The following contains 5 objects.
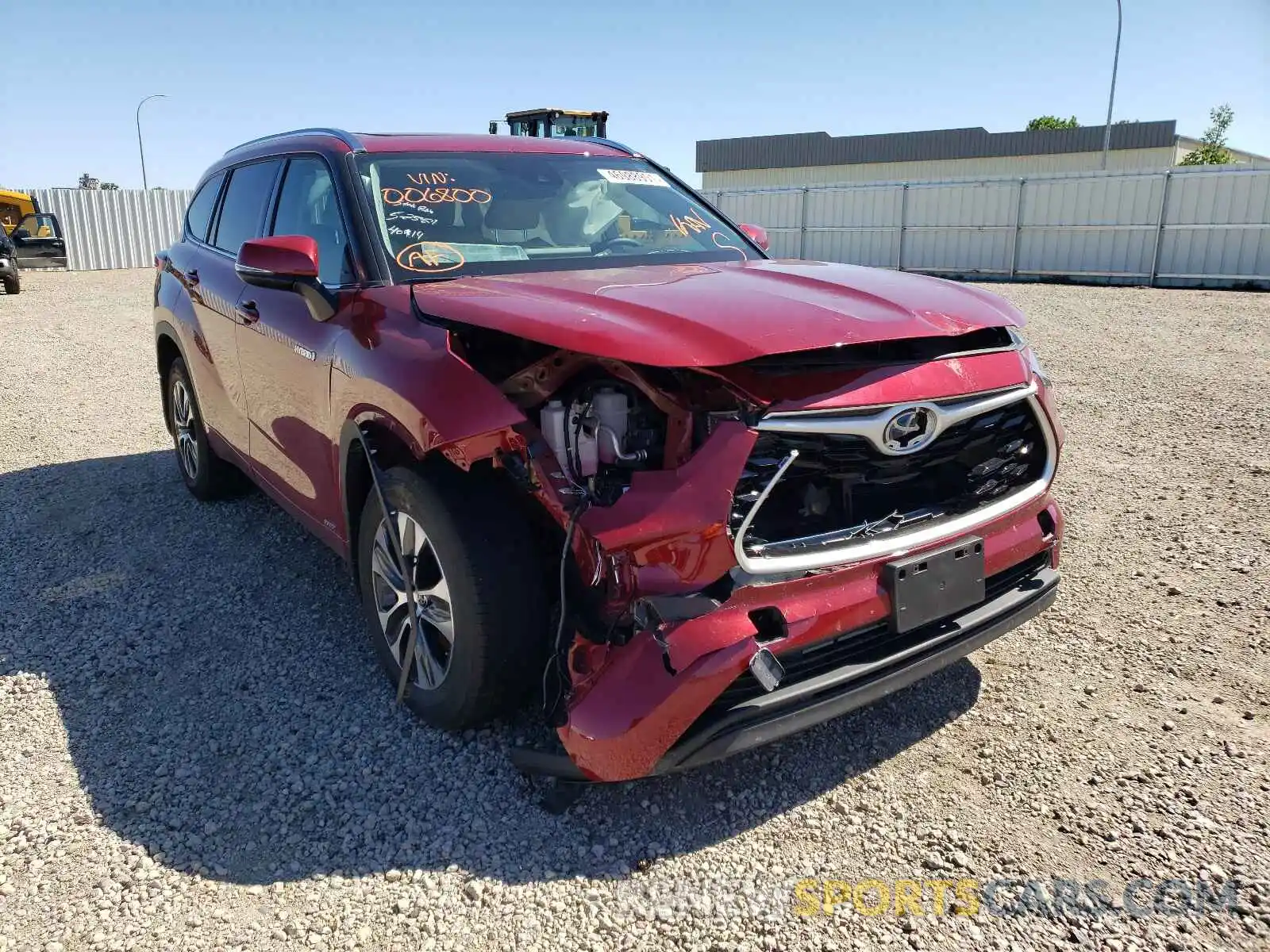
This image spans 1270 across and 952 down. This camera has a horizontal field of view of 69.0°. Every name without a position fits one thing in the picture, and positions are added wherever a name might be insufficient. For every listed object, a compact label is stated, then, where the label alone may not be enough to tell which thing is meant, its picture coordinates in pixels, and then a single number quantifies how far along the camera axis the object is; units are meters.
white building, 38.44
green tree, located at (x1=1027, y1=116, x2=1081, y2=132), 62.66
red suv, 2.25
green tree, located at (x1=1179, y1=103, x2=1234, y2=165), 41.19
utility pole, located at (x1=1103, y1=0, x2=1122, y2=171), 28.23
